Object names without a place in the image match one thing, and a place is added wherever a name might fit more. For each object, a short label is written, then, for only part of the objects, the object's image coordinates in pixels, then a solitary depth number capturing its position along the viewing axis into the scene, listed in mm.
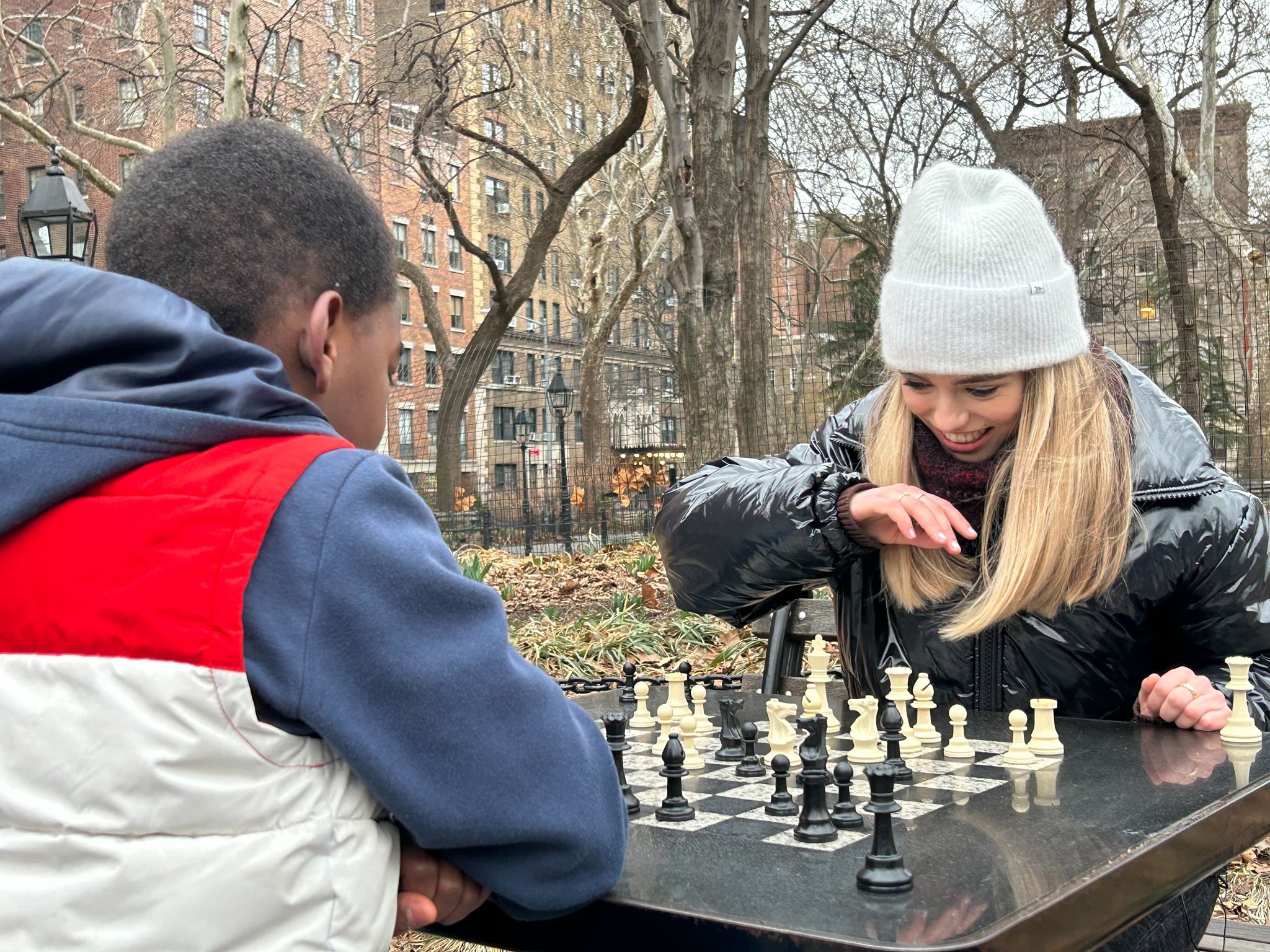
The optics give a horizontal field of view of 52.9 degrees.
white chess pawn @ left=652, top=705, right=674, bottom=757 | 2460
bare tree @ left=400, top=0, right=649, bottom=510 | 14261
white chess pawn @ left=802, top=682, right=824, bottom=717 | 2541
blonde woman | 2602
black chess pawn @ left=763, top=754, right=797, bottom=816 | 1776
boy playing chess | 1258
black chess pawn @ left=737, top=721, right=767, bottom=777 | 2098
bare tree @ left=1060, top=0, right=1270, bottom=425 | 13836
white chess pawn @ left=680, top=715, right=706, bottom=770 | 2205
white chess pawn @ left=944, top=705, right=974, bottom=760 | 2191
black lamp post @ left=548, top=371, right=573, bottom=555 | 15395
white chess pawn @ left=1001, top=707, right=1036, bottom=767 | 2098
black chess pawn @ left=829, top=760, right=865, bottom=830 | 1715
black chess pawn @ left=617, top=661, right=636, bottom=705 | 2770
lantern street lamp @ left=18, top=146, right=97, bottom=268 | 9578
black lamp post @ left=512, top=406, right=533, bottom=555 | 15617
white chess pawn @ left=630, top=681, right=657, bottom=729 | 2615
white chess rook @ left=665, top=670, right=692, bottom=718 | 2578
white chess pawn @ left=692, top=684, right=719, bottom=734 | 2602
